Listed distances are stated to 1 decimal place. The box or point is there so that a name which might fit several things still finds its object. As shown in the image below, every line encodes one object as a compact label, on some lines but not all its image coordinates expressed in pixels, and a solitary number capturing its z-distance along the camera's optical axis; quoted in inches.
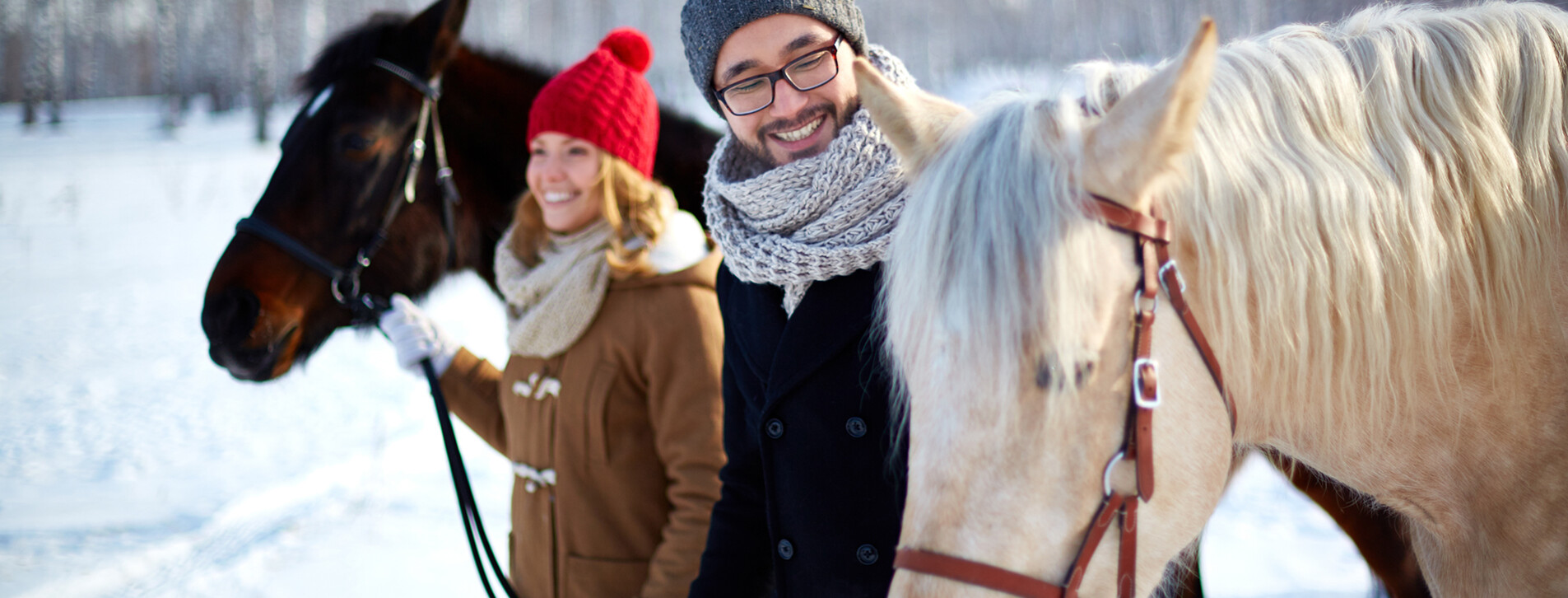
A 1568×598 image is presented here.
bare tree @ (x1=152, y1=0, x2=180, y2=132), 583.5
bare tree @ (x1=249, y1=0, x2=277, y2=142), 632.4
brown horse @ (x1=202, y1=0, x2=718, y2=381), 97.4
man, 53.5
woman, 74.7
